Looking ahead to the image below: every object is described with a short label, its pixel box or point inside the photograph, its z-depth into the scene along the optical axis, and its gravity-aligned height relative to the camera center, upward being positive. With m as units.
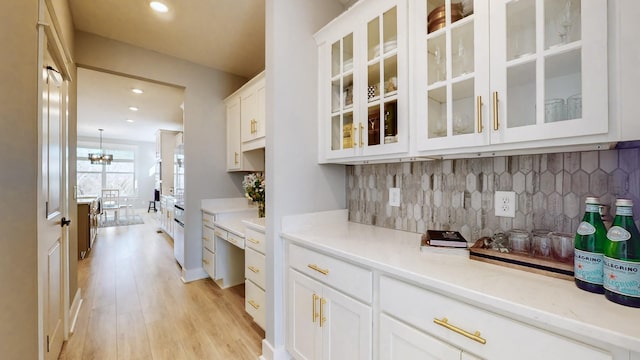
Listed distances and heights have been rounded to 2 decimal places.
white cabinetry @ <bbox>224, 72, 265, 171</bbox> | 2.76 +0.62
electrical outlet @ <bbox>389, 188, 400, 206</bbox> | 1.75 -0.12
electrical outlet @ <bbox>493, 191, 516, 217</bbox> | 1.24 -0.12
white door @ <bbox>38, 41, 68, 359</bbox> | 1.41 -0.18
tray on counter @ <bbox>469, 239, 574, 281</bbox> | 0.93 -0.33
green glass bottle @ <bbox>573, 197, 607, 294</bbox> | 0.80 -0.23
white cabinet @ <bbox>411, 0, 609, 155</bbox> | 0.84 +0.41
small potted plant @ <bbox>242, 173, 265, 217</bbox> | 2.68 -0.11
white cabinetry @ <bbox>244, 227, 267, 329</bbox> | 1.97 -0.75
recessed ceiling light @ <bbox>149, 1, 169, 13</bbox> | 2.17 +1.48
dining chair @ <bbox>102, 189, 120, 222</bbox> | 7.99 -0.68
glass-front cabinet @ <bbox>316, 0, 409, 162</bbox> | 1.39 +0.59
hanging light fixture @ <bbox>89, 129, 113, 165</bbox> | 7.85 +0.67
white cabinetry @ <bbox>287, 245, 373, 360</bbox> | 1.21 -0.68
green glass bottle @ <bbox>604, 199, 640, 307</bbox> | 0.71 -0.23
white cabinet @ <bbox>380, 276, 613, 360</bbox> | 0.71 -0.48
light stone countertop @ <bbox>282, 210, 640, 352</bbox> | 0.65 -0.36
